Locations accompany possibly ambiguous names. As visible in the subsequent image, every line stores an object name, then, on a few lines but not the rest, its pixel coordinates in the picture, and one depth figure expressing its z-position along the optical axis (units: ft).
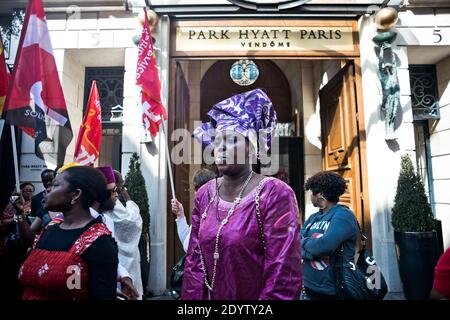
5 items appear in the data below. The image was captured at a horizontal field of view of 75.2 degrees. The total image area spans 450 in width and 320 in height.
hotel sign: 16.20
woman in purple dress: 4.41
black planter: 12.66
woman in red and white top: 4.89
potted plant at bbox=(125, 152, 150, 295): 13.75
